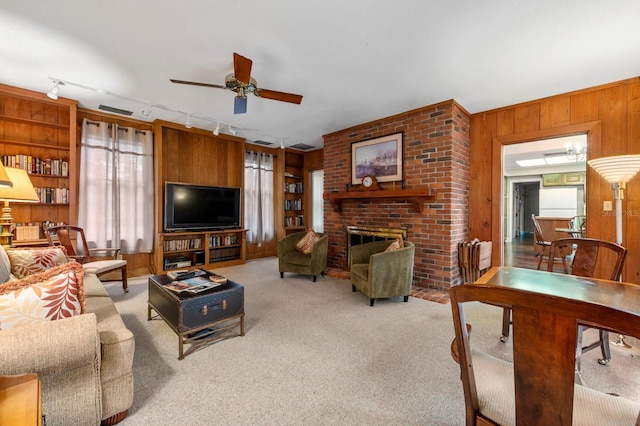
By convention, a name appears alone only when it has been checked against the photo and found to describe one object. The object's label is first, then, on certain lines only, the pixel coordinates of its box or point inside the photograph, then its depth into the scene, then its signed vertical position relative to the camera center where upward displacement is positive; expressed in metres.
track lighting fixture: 3.05 +1.42
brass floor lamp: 2.07 +0.32
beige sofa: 1.04 -0.69
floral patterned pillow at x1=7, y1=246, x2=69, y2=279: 2.22 -0.42
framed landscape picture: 3.99 +0.82
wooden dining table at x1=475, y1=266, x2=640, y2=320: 1.33 -0.42
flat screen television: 4.35 +0.07
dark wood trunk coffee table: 1.98 -0.78
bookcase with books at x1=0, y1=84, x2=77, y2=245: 3.32 +0.76
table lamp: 2.43 +0.16
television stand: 4.31 -0.64
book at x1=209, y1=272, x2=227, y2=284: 2.35 -0.60
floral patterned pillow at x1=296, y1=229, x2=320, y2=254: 4.16 -0.48
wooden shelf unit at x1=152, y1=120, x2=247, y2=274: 4.30 +0.71
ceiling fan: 2.42 +1.18
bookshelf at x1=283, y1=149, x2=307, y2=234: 6.33 +0.45
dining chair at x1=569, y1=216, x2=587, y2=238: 5.60 -0.22
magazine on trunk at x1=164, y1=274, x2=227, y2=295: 2.14 -0.61
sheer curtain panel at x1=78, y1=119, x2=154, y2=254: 3.79 +0.35
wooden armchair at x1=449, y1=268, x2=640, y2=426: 0.62 -0.39
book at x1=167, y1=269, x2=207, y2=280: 2.47 -0.59
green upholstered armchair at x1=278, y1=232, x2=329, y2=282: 3.97 -0.69
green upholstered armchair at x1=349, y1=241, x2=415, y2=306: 2.96 -0.71
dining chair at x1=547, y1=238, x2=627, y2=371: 1.76 -0.36
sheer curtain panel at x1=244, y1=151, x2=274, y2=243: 5.54 +0.31
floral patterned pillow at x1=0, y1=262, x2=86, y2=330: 1.12 -0.38
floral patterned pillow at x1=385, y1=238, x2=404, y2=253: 3.32 -0.41
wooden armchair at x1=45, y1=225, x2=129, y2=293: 3.09 -0.49
